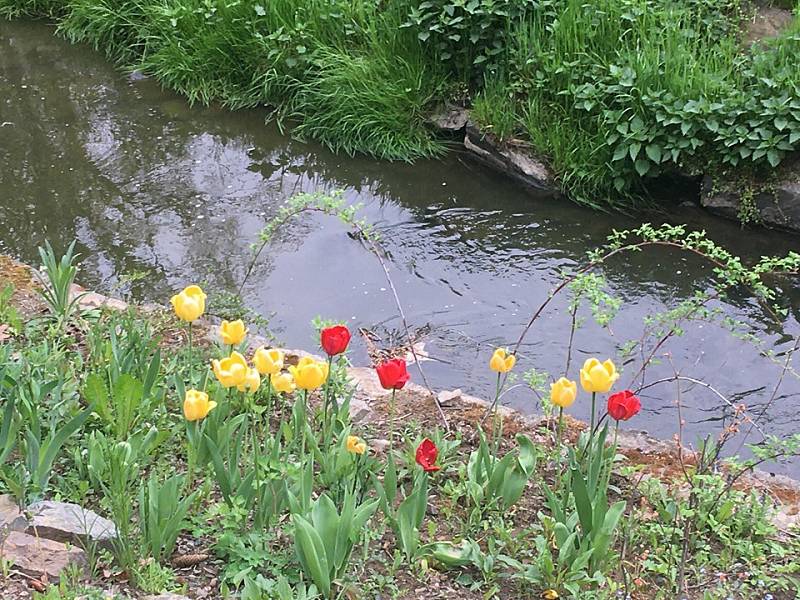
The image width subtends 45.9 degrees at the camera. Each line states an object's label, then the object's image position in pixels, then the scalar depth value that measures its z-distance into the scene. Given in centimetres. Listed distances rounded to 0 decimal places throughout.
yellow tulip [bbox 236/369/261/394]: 238
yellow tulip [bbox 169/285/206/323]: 255
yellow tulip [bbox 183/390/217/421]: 238
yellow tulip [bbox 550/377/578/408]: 250
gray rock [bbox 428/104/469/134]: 636
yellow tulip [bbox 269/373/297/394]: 248
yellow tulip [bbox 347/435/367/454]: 249
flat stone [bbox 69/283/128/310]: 408
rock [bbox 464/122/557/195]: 588
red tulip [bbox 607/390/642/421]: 244
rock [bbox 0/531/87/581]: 230
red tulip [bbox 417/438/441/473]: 245
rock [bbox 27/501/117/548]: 241
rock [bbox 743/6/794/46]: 604
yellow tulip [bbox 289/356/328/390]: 234
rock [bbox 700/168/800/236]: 532
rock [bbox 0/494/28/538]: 243
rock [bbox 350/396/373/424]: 339
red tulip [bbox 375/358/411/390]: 244
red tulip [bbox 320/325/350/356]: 239
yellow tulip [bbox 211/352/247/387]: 236
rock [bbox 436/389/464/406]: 370
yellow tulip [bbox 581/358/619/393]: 239
